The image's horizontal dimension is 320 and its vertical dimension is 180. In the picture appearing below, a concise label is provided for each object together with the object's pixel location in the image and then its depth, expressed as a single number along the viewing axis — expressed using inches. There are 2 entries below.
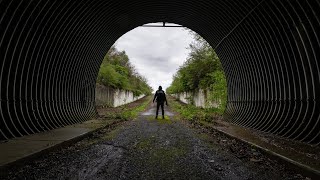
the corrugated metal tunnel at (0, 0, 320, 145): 173.3
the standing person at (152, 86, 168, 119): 384.8
